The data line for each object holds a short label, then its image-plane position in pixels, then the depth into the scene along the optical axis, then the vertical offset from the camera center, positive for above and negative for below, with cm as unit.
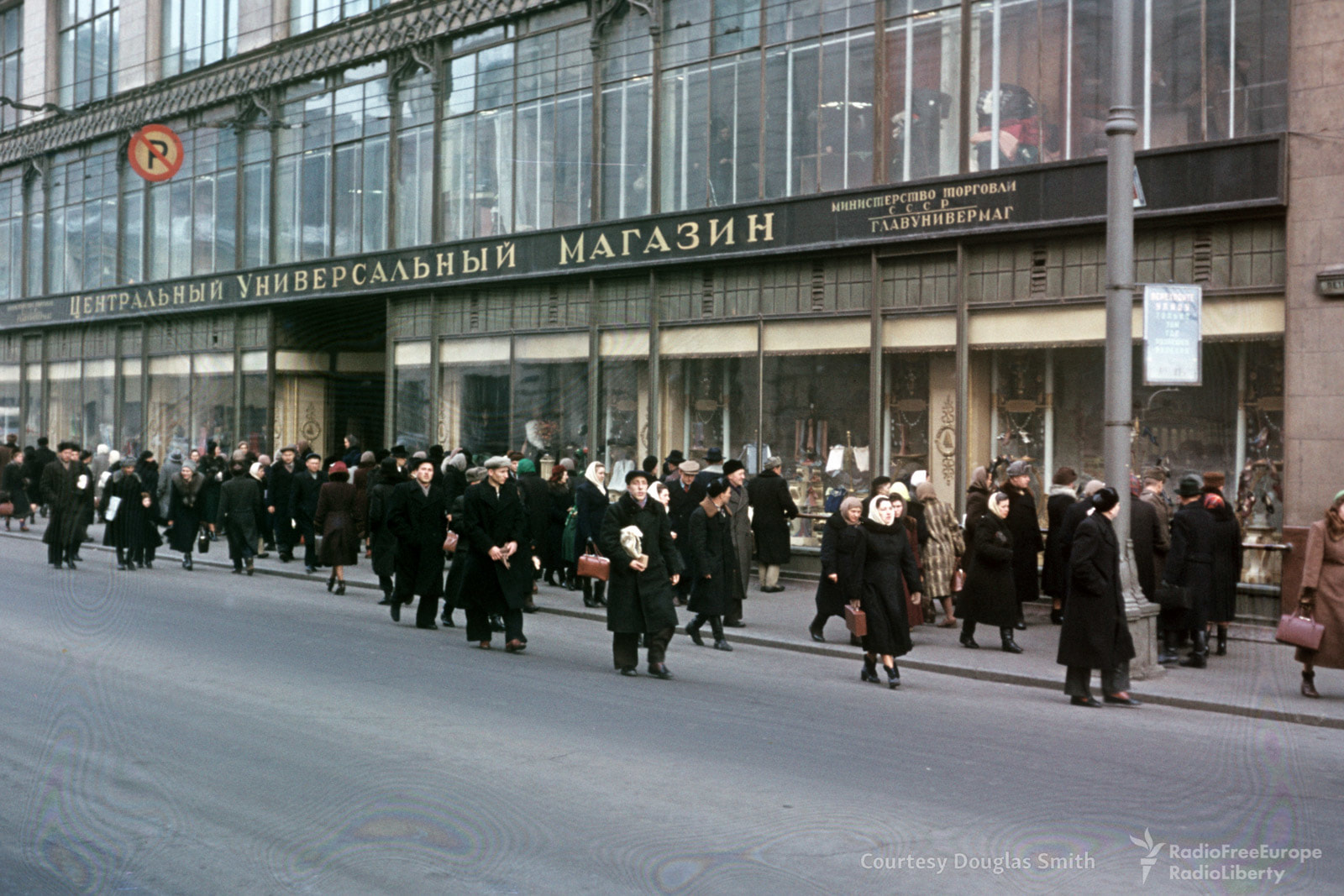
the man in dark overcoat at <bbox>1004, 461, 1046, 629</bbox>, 1481 -70
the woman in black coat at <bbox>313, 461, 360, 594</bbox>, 1788 -91
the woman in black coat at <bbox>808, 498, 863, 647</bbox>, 1312 -116
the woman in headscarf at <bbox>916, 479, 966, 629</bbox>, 1512 -94
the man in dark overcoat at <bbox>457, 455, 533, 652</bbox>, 1280 -95
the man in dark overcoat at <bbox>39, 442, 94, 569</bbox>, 2027 -74
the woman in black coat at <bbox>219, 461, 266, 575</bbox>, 2017 -92
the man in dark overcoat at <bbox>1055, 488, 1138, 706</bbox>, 1057 -118
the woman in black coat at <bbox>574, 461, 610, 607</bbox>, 1733 -60
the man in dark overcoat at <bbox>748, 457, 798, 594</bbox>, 1778 -72
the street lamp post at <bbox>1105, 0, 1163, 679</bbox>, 1202 +176
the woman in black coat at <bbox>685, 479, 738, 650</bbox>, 1322 -100
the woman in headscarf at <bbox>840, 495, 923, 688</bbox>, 1128 -102
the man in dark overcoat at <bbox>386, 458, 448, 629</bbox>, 1505 -74
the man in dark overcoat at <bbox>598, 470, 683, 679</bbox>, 1148 -105
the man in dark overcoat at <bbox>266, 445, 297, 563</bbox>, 2184 -64
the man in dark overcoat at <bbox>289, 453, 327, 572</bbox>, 2098 -69
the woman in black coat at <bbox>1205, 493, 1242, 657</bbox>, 1288 -90
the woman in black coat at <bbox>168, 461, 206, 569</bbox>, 2084 -84
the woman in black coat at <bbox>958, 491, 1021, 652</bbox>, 1324 -114
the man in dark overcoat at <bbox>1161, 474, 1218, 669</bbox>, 1264 -93
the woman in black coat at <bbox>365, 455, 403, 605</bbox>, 1633 -99
